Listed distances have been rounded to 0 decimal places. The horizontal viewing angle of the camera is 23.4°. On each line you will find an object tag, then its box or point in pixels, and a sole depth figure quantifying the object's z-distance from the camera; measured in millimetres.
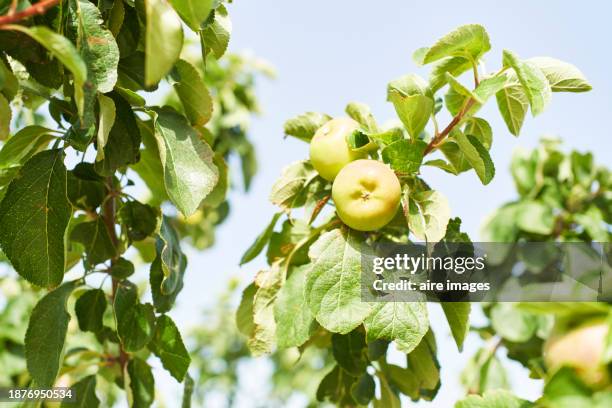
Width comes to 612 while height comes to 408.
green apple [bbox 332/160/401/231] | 977
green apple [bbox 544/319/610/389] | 772
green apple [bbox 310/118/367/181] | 1019
